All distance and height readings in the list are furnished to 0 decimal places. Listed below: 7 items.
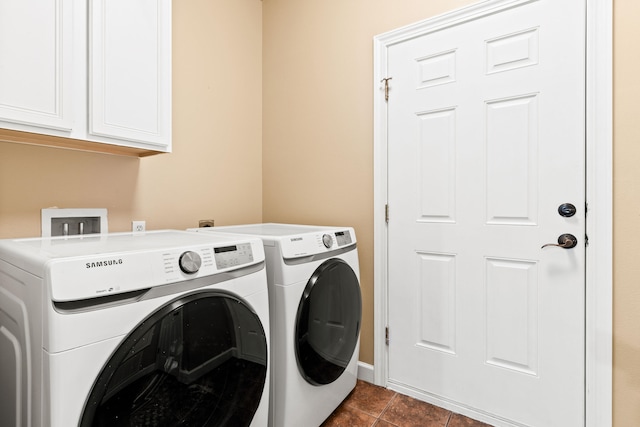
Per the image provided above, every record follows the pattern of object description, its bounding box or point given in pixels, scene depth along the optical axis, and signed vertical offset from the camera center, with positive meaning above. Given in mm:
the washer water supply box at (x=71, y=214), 1384 -19
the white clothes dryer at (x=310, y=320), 1330 -500
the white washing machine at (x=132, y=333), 732 -330
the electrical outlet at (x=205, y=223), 2023 -80
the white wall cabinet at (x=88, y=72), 1051 +515
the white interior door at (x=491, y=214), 1443 -21
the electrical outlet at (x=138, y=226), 1685 -83
